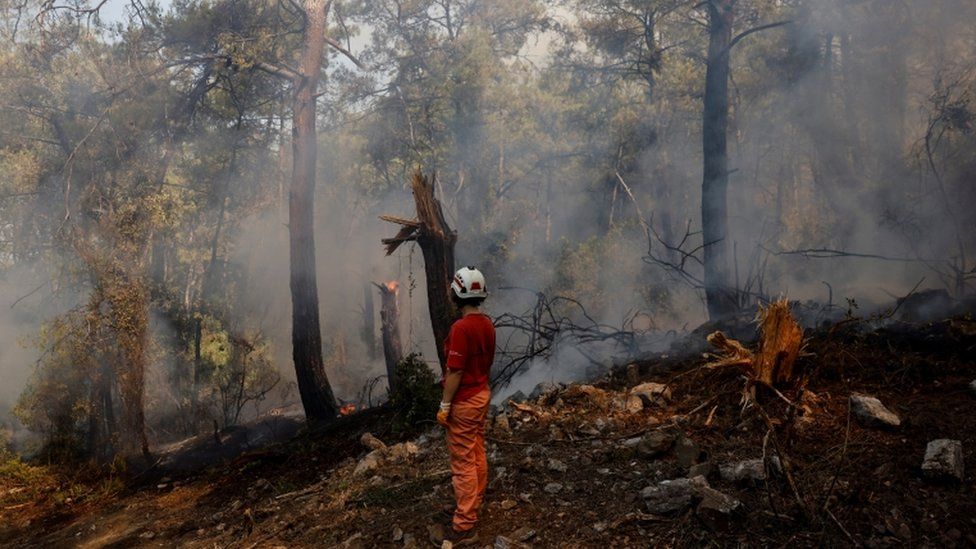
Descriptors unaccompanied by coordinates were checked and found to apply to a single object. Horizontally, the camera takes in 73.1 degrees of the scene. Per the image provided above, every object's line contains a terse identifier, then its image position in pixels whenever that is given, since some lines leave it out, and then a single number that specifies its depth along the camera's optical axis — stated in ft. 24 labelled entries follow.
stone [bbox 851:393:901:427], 15.67
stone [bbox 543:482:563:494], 16.17
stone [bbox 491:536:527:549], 13.89
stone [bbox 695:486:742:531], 12.83
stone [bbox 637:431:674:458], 16.92
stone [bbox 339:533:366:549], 15.55
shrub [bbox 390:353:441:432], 26.37
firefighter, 14.70
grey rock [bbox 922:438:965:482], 12.92
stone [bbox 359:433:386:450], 24.20
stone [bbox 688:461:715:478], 14.87
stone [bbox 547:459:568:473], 17.25
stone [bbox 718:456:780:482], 14.19
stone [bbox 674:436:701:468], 15.94
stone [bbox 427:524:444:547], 14.76
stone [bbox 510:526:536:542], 14.24
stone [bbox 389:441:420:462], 21.85
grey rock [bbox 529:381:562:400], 24.59
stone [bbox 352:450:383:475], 20.97
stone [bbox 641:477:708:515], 13.75
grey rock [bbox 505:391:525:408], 23.85
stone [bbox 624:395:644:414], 20.70
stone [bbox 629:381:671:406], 21.15
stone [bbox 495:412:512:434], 21.57
